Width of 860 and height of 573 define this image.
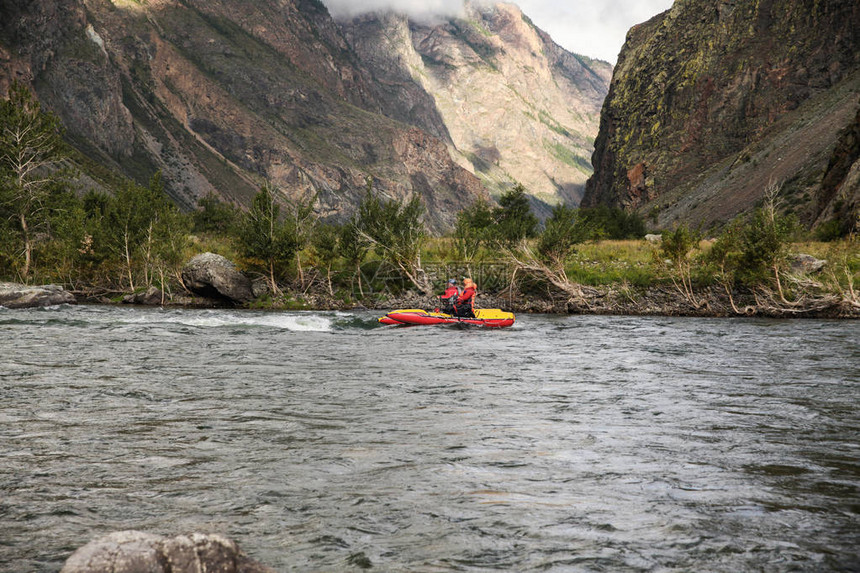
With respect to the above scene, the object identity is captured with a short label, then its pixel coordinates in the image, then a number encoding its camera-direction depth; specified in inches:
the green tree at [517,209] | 1915.1
